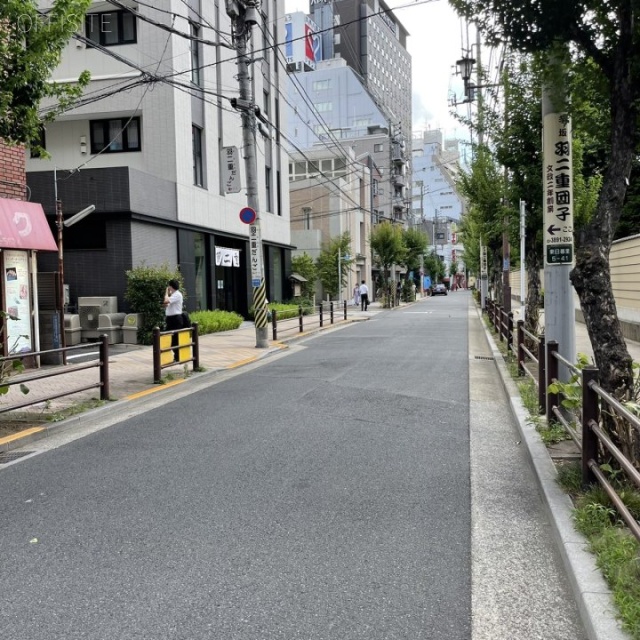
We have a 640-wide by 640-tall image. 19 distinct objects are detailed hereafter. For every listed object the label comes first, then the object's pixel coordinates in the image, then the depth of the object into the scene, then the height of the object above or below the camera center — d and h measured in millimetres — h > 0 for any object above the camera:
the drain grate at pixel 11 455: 6145 -1623
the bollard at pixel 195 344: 11664 -968
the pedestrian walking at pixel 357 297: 41409 -567
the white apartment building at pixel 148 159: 17188 +4584
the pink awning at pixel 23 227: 10969 +1338
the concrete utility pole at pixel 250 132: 14742 +4040
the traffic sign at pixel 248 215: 15234 +1933
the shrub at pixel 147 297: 16562 -49
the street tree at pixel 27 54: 6809 +2812
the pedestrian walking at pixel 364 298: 36500 -522
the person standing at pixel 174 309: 13195 -320
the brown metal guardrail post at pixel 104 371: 8500 -1069
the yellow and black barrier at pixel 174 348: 10367 -966
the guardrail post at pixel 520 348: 10266 -1064
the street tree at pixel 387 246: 41938 +2954
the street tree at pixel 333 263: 42031 +1927
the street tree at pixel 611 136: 4582 +1122
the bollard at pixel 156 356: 10305 -1041
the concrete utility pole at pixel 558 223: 6184 +650
